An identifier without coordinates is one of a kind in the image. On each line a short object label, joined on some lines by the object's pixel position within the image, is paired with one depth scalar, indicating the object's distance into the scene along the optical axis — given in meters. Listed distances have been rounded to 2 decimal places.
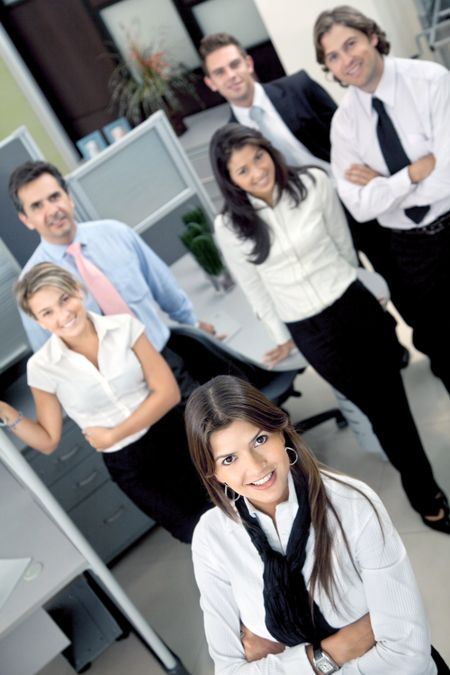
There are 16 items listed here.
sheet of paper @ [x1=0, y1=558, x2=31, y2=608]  2.15
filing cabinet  3.18
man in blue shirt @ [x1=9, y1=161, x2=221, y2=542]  2.49
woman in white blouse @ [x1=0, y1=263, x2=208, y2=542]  2.24
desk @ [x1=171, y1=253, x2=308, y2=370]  2.88
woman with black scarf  1.41
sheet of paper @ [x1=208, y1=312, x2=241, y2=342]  3.06
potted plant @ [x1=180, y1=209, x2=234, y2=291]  3.30
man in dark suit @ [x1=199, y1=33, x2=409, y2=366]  2.78
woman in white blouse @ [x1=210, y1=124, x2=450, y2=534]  2.19
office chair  2.67
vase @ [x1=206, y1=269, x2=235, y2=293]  3.38
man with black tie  2.21
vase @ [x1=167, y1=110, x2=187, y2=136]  6.25
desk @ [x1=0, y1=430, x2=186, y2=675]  2.10
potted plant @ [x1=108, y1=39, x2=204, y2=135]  6.06
